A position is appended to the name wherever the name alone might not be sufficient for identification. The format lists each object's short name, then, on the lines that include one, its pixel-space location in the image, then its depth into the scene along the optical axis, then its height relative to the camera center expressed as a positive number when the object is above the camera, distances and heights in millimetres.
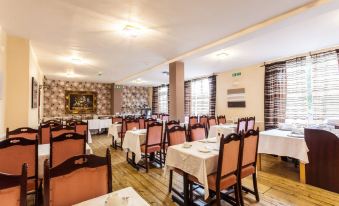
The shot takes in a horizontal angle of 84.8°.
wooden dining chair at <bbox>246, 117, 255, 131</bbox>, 4762 -518
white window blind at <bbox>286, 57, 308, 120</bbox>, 4637 +366
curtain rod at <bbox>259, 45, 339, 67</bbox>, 4133 +1202
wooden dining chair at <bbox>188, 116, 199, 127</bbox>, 5811 -506
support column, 4977 +364
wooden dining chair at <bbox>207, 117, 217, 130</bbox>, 5539 -552
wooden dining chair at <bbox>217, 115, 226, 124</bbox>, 6054 -521
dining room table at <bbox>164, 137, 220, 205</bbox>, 2092 -706
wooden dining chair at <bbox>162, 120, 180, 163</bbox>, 3931 -749
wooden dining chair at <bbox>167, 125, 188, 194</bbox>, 2959 -535
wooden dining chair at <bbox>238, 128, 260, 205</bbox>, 2387 -694
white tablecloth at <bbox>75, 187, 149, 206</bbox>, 1194 -642
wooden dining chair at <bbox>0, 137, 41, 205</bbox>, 1963 -576
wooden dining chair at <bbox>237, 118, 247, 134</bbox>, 4585 -514
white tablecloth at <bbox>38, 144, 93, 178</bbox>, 2232 -644
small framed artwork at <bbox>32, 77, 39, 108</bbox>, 4194 +238
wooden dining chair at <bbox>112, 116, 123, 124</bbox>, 6486 -550
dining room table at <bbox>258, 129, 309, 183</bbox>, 3013 -739
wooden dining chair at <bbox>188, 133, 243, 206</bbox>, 2025 -741
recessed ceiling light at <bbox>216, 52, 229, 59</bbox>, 4559 +1232
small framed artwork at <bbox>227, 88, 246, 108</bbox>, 6181 +188
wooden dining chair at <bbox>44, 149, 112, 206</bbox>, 1196 -527
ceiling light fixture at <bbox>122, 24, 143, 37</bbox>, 2927 +1218
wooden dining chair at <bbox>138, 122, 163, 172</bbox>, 3680 -738
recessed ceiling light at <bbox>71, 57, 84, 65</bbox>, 4945 +1225
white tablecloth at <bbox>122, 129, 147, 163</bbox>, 3730 -785
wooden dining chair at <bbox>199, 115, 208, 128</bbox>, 5871 -502
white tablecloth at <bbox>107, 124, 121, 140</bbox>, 5477 -784
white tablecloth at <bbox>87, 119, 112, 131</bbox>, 7930 -855
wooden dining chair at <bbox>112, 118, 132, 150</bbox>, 5188 -747
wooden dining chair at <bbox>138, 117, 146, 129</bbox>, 5352 -584
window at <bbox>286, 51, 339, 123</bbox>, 4148 +382
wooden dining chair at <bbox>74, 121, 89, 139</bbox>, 4250 -514
